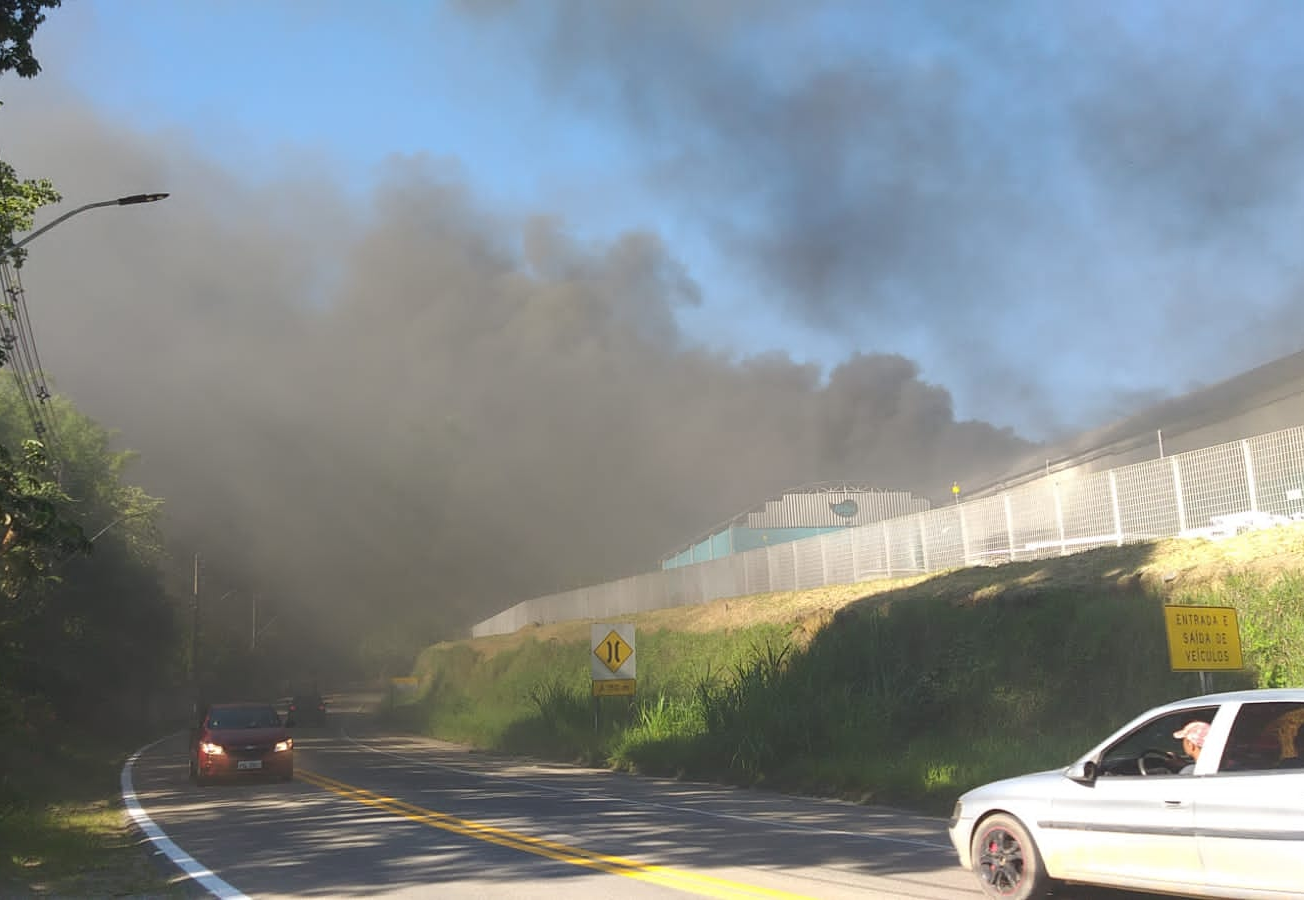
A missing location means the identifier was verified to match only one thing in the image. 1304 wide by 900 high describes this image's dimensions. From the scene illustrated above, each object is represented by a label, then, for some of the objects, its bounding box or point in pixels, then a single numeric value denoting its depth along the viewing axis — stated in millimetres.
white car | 6250
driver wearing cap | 6945
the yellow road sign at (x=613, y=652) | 25516
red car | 19953
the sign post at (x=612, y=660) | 25484
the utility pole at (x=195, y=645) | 56847
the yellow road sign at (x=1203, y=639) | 11492
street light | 14441
